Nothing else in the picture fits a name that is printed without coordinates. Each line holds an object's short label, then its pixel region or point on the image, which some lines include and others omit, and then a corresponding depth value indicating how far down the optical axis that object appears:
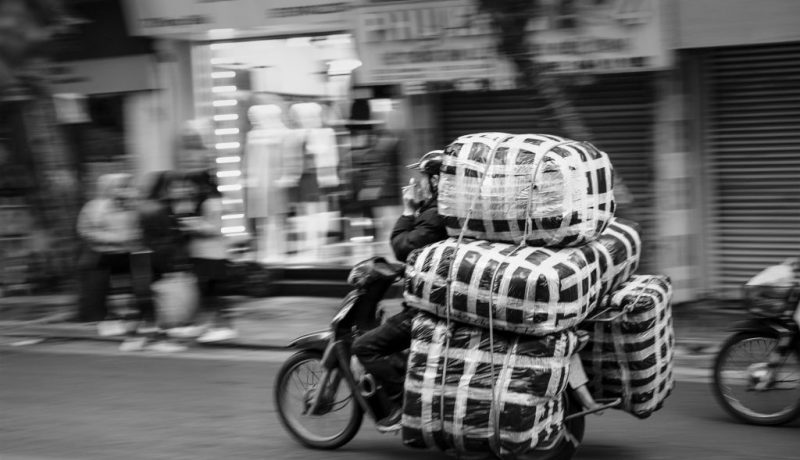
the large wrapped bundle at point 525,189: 5.37
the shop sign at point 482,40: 10.63
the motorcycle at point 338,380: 6.07
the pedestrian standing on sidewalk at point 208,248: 10.33
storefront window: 12.92
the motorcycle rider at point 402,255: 5.88
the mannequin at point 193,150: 10.60
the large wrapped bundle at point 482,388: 5.29
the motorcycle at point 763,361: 6.54
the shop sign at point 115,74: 13.64
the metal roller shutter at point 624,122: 11.45
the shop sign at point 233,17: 12.47
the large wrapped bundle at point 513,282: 5.23
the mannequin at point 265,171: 13.82
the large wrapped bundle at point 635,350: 5.75
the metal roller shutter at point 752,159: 10.81
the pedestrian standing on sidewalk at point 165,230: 10.24
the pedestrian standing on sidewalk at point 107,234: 10.70
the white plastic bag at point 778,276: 6.52
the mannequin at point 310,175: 13.41
